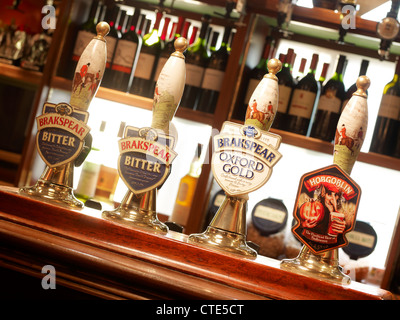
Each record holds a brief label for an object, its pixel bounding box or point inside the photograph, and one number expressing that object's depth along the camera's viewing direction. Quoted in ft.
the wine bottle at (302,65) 6.50
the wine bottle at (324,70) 6.48
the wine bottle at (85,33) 6.98
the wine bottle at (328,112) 6.49
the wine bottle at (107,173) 6.84
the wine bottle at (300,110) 6.57
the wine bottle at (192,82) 6.88
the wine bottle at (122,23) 6.79
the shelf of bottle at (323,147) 6.06
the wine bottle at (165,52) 7.04
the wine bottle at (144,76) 6.98
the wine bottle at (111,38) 7.04
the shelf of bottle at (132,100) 6.57
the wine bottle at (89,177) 6.63
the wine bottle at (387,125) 6.30
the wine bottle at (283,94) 6.64
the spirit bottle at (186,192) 6.66
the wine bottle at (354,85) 6.18
